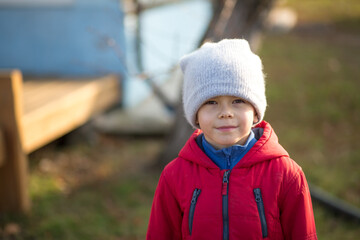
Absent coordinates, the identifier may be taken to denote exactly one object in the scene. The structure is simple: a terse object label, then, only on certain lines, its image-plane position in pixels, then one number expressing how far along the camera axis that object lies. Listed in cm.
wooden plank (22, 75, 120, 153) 433
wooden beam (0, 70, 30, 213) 388
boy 177
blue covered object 652
